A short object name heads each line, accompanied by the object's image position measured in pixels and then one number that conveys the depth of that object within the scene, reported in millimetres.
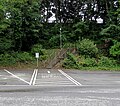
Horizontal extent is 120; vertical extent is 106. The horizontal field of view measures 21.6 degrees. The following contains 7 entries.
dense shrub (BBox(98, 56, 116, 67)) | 35688
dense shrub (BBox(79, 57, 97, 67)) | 35219
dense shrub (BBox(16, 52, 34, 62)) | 36312
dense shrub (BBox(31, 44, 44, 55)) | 38416
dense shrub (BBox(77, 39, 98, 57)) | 37500
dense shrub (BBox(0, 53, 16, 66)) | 35562
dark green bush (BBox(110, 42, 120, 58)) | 36969
